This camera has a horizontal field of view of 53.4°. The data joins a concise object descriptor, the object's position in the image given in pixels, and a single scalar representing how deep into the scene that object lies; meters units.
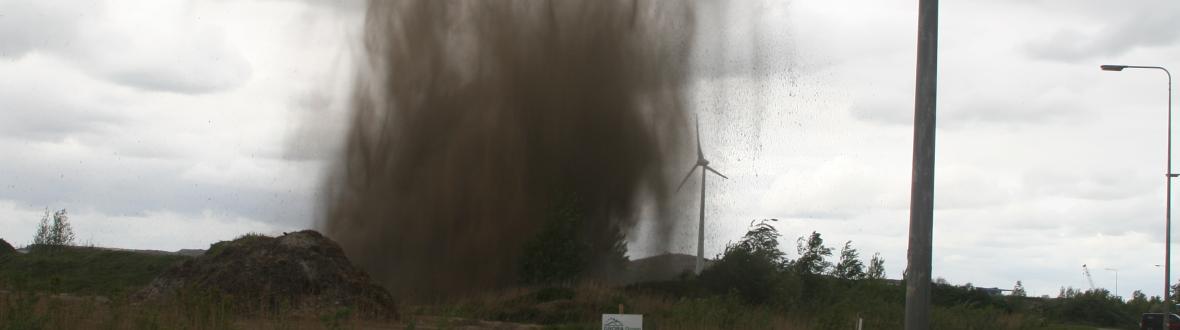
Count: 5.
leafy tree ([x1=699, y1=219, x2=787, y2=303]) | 56.69
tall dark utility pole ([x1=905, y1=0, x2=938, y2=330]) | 14.80
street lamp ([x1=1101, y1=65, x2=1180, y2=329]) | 47.16
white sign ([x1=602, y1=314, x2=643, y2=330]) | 19.05
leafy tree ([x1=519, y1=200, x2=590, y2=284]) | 55.50
